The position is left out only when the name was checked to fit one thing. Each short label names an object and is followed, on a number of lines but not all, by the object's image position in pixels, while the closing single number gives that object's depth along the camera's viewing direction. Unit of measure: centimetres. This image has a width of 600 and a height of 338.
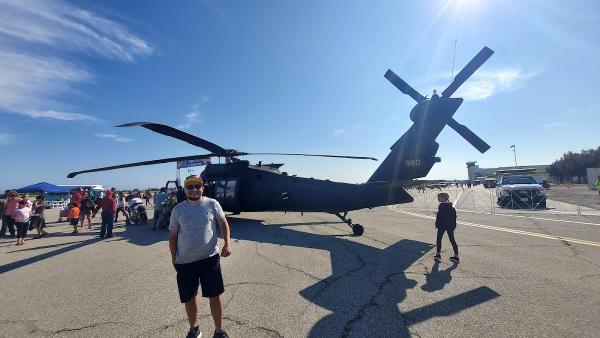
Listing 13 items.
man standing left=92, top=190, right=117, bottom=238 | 1123
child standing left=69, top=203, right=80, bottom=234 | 1297
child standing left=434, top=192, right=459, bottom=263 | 734
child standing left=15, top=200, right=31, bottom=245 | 1058
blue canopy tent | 3622
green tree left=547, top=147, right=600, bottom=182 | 7419
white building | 7322
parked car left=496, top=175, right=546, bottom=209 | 1941
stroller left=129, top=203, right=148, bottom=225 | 1594
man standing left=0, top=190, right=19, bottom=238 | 1123
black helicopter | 904
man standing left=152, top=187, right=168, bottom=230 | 1388
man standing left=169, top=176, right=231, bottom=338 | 356
